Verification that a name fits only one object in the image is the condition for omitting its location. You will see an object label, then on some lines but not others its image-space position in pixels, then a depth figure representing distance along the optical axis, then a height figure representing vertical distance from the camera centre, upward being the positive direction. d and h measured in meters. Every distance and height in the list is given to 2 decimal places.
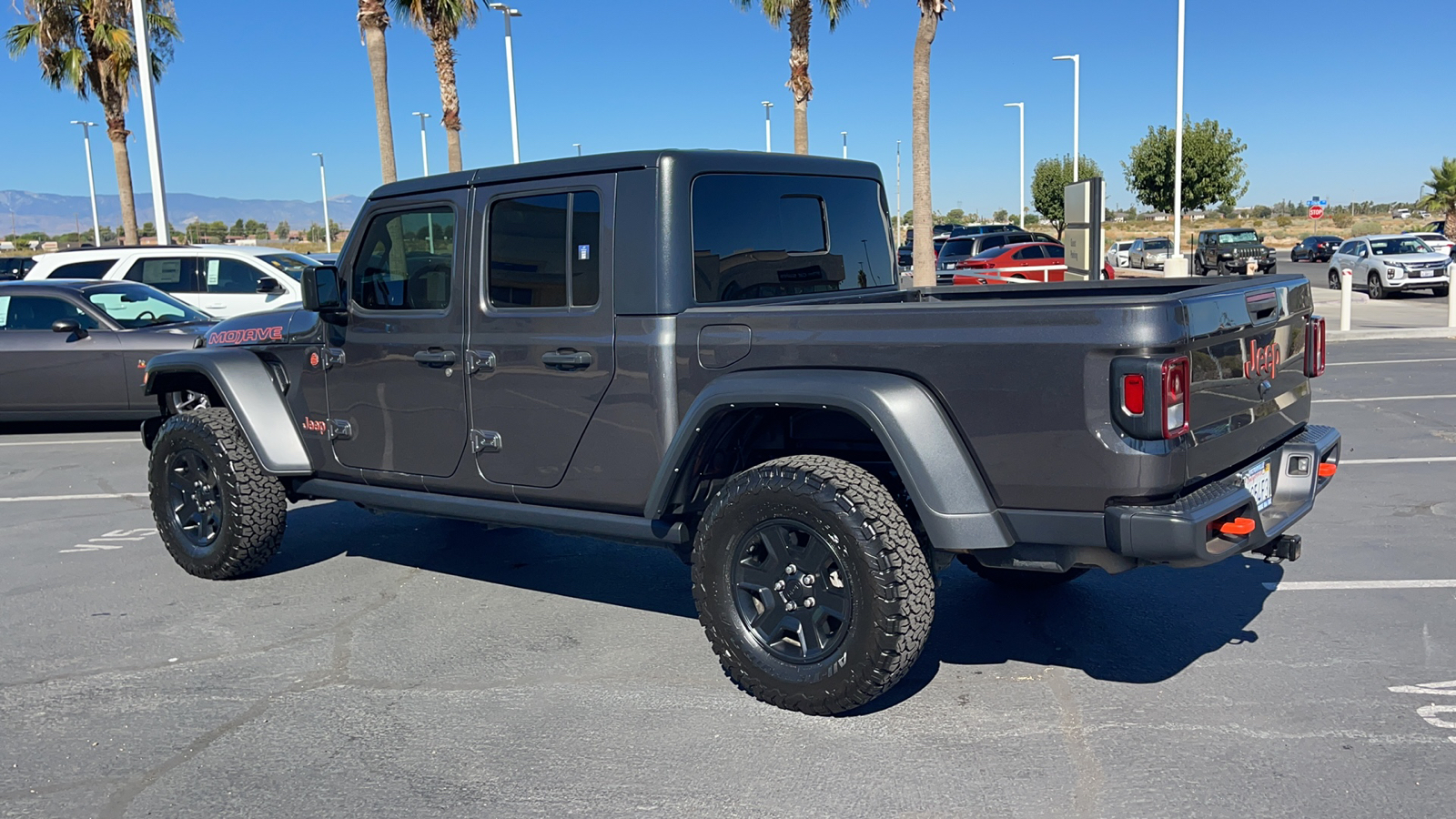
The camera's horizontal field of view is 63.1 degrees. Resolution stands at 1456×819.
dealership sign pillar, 11.90 +0.08
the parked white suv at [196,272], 14.66 +0.06
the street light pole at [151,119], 19.02 +2.69
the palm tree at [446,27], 22.80 +4.66
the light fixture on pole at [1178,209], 27.86 +0.57
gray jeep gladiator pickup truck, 3.63 -0.55
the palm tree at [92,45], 26.78 +5.36
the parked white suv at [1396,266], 26.52 -0.98
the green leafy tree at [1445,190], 49.53 +1.23
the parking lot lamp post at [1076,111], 41.66 +4.41
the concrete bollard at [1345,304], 18.16 -1.22
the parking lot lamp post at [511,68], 29.44 +4.88
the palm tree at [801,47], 24.89 +4.26
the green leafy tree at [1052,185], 58.66 +2.73
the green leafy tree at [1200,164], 45.25 +2.54
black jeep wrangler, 36.62 -0.74
